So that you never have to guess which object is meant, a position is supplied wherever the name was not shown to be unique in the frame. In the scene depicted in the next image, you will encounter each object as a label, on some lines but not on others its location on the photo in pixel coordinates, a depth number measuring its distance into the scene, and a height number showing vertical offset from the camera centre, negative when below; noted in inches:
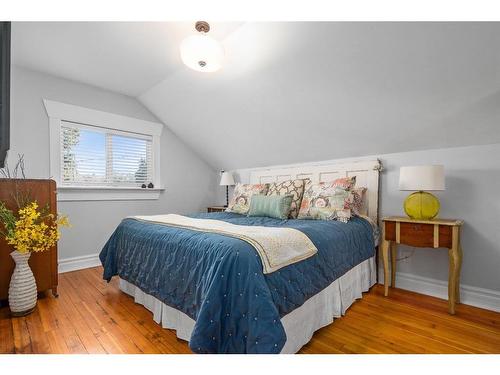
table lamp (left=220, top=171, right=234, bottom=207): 158.2 +3.3
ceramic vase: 74.9 -32.5
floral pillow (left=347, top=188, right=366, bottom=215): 93.0 -6.0
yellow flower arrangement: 76.0 -14.9
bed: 47.1 -23.5
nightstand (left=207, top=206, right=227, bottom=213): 154.7 -15.9
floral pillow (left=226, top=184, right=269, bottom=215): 112.6 -6.0
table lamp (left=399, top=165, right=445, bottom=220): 79.2 -0.4
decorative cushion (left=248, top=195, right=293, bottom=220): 97.1 -8.6
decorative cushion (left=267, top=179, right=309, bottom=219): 101.2 -2.4
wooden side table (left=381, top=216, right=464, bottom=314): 76.5 -16.9
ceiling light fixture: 70.0 +38.8
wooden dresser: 81.1 -24.7
